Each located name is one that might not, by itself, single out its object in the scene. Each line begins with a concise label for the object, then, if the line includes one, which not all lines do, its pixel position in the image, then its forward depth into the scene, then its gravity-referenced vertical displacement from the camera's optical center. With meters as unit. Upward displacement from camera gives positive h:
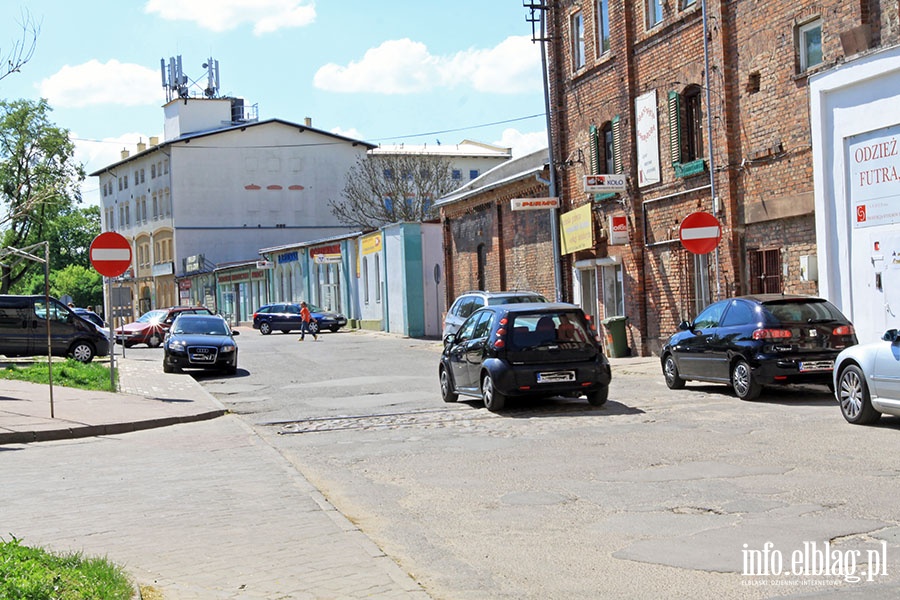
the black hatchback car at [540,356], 14.88 -0.94
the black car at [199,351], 25.28 -1.08
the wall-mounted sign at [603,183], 25.27 +2.50
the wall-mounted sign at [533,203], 29.45 +2.43
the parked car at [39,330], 31.00 -0.49
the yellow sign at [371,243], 49.59 +2.61
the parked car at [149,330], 42.94 -0.90
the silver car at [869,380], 11.48 -1.18
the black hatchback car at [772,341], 15.03 -0.90
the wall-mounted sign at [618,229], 26.03 +1.40
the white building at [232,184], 78.00 +8.91
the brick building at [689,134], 19.39 +3.32
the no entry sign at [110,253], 19.20 +1.04
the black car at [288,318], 51.78 -0.85
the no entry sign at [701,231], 19.27 +0.93
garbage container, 26.17 -1.25
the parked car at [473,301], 24.42 -0.21
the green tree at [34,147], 58.56 +9.62
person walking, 44.09 -0.73
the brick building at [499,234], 32.09 +1.97
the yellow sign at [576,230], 27.98 +1.59
